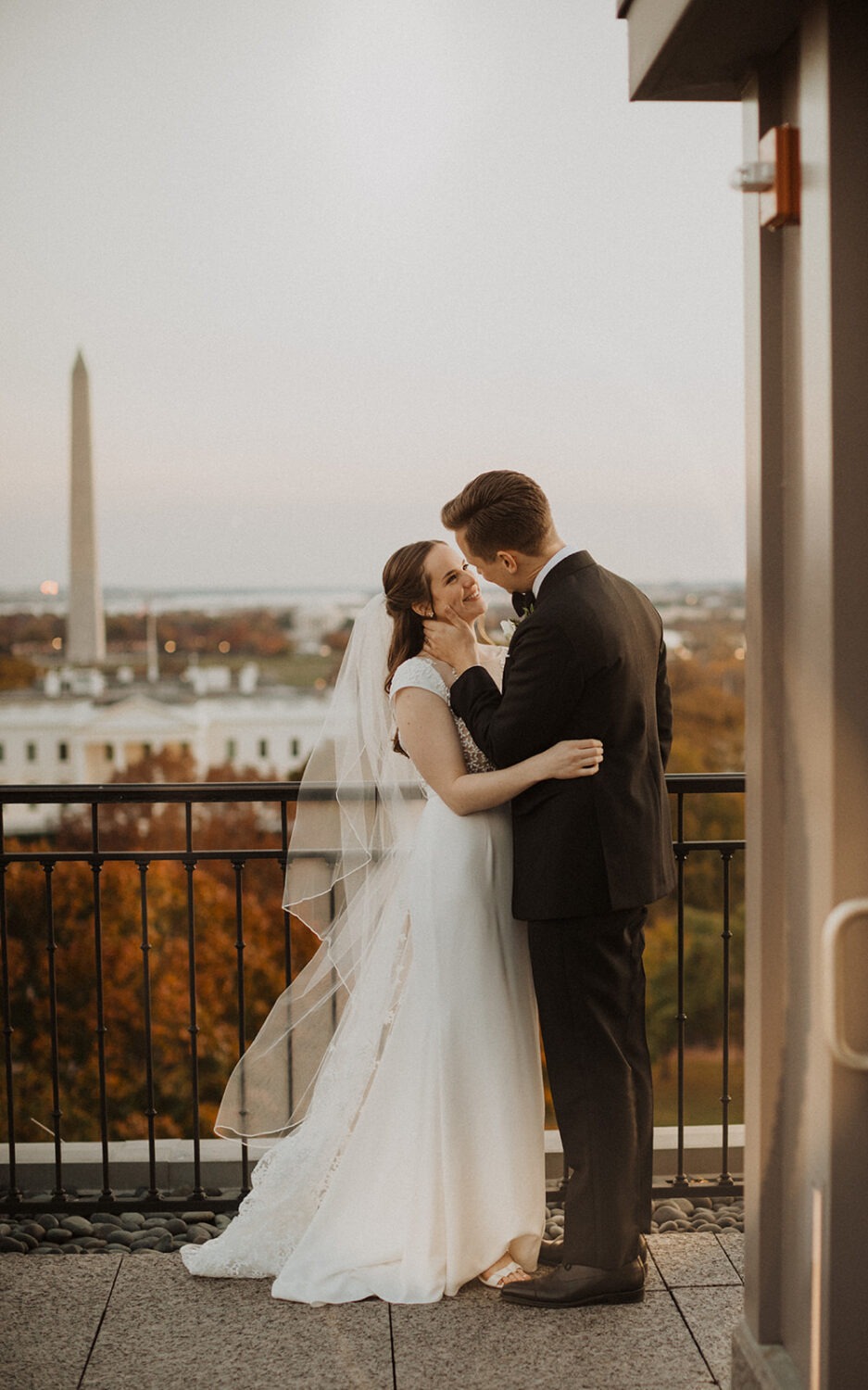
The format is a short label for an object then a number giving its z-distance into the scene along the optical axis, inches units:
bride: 109.7
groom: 103.7
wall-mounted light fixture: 79.7
